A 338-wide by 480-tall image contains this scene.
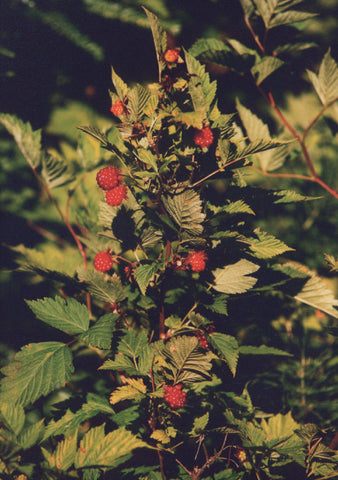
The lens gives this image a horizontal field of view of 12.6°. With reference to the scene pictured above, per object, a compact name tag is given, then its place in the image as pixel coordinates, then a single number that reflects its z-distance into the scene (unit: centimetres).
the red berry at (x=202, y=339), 106
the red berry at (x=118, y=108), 101
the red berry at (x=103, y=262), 107
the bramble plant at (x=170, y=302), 101
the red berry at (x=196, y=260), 102
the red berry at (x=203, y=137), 100
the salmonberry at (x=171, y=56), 99
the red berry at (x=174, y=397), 102
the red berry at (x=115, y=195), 103
